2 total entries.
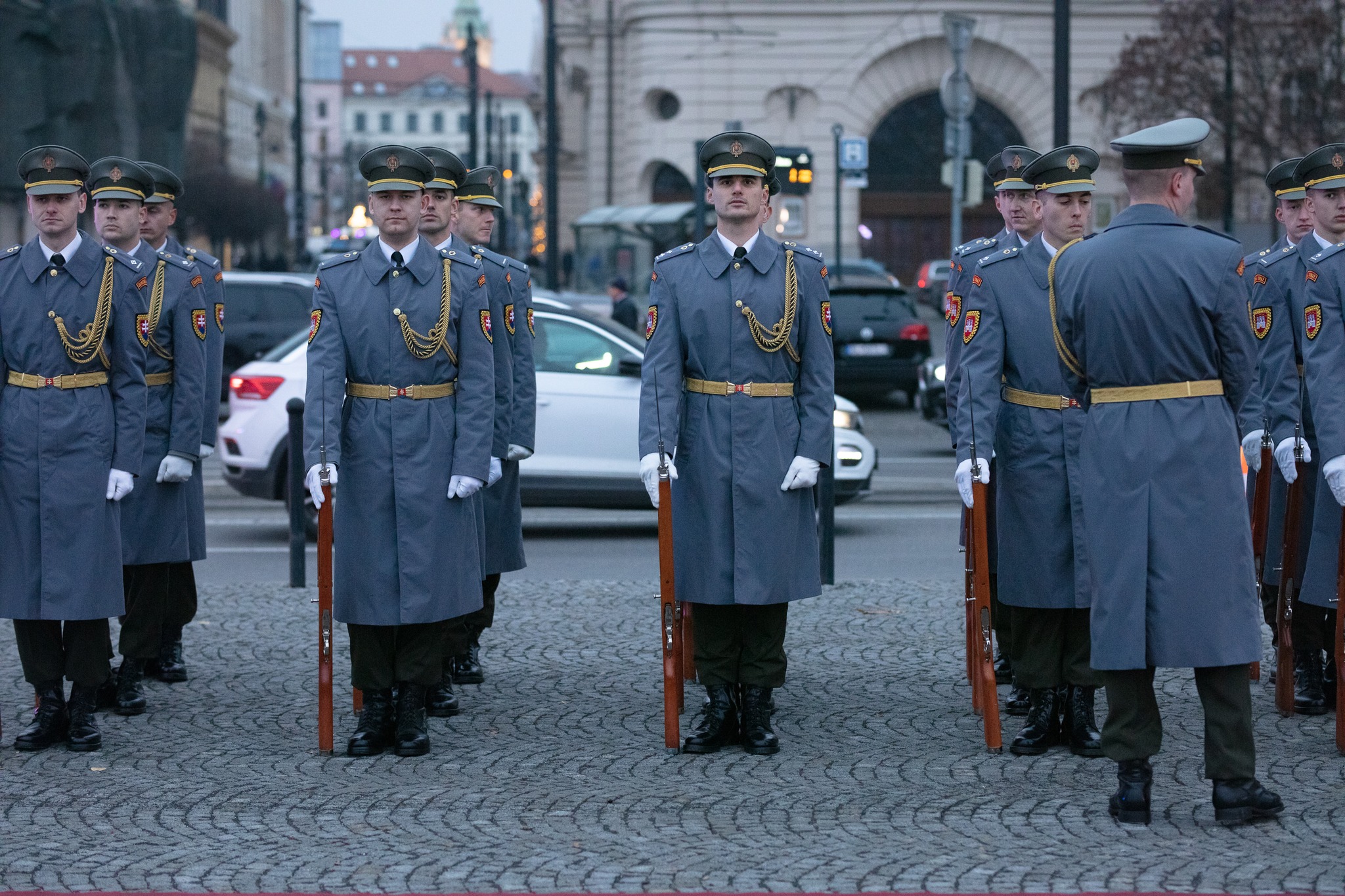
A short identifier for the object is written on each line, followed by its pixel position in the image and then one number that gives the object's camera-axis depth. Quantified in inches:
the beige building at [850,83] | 1980.8
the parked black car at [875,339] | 884.6
